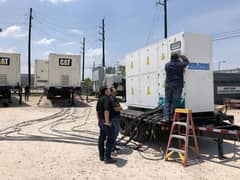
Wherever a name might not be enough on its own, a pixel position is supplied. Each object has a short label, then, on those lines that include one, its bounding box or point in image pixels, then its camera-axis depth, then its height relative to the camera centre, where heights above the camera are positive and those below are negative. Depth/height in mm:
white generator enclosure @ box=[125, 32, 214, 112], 5224 +595
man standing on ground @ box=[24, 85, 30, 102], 18311 -346
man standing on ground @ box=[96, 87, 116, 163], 4452 -837
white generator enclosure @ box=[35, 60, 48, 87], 17694 +1476
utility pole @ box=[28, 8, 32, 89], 25674 +5366
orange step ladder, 4389 -1040
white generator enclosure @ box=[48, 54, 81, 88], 15305 +1510
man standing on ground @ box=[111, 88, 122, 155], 4646 -599
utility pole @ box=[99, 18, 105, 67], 28177 +7593
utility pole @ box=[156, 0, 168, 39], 17266 +7346
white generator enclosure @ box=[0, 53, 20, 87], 15293 +1580
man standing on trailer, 5015 +204
